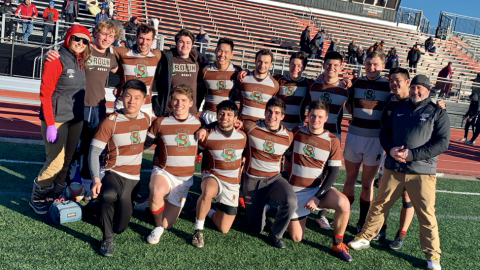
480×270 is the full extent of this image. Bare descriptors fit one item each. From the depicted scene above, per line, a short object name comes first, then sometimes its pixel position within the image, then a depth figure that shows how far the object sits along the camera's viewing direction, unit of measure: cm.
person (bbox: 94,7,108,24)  1468
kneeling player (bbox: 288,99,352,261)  432
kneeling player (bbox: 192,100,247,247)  444
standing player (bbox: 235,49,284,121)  528
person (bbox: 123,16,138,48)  1151
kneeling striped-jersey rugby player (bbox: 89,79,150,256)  396
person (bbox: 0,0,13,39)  1179
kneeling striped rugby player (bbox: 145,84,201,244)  432
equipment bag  418
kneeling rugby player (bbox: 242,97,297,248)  448
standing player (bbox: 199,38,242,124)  534
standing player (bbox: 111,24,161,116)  490
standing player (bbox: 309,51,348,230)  504
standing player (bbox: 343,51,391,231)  486
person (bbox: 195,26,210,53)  1553
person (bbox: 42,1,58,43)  1174
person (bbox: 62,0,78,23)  1530
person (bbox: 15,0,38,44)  1412
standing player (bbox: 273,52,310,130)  531
